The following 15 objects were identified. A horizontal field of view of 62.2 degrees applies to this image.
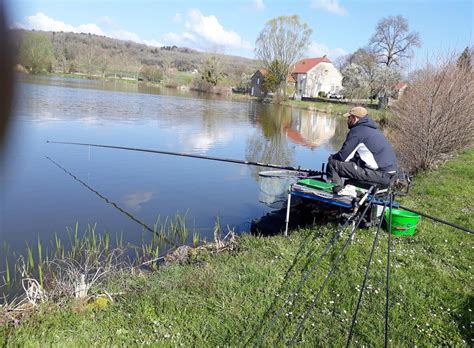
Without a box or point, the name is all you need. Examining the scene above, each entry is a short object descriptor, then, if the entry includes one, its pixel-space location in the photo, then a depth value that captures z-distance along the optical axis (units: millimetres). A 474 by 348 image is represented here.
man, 6094
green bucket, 5684
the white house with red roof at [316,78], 64625
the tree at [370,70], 48562
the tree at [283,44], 53562
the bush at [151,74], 76312
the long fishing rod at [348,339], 3195
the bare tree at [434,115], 11250
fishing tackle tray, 5652
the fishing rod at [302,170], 7207
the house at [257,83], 60475
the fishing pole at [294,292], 4032
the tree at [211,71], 66438
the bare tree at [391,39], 50062
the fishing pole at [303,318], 3240
